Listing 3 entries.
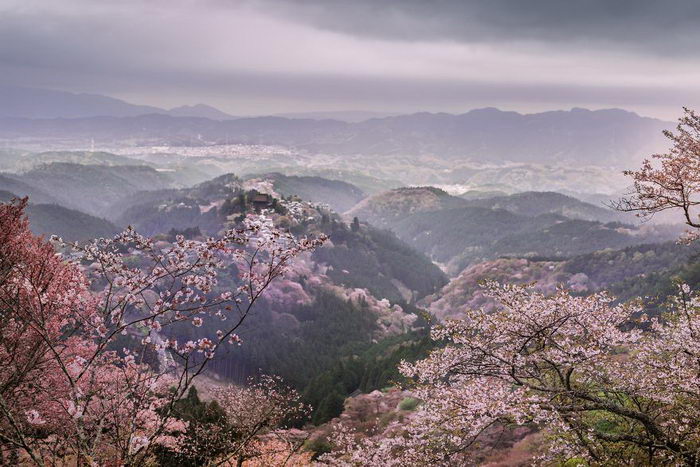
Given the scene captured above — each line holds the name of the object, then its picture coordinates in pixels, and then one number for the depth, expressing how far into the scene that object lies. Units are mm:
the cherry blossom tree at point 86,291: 12820
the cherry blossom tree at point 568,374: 14438
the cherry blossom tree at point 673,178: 15664
